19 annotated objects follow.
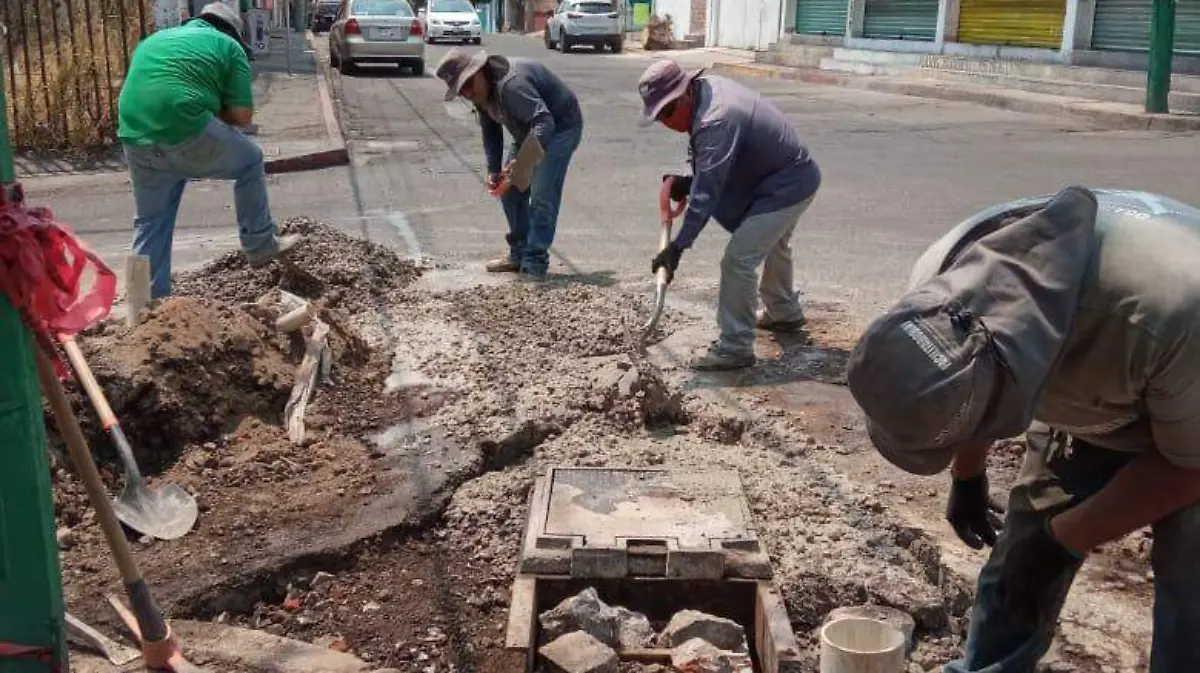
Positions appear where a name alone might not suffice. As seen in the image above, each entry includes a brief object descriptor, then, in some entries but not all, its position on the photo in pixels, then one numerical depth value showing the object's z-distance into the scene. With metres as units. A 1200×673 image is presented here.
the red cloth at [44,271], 2.07
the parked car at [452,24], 35.03
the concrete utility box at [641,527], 3.59
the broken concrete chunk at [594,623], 3.34
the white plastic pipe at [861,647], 2.70
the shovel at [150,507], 3.95
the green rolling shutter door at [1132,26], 16.03
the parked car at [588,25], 33.88
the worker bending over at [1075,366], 1.92
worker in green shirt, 6.18
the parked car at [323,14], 44.59
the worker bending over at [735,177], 5.35
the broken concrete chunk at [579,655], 3.11
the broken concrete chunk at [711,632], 3.34
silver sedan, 22.39
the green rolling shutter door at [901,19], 22.14
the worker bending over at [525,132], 7.20
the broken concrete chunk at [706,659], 3.17
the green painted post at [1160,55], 14.15
